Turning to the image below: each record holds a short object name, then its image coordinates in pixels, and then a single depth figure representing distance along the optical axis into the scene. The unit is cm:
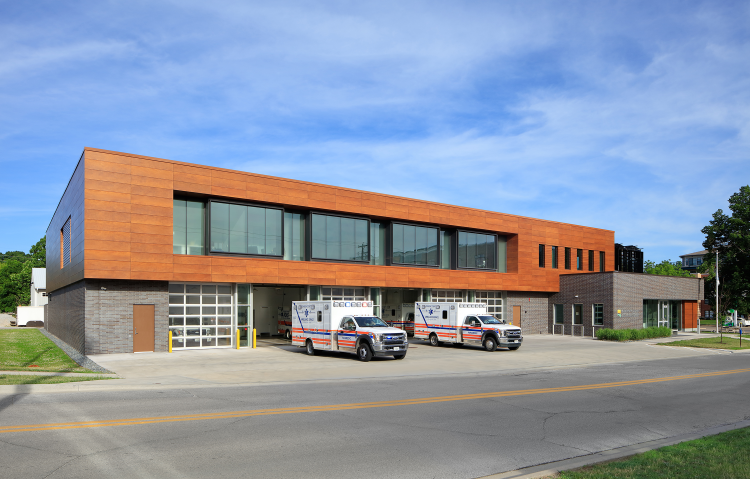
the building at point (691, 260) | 12450
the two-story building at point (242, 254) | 2648
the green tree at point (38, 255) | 9268
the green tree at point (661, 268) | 10281
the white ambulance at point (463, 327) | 3012
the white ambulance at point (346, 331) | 2400
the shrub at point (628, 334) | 3911
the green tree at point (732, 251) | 6038
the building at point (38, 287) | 7306
